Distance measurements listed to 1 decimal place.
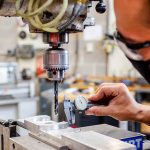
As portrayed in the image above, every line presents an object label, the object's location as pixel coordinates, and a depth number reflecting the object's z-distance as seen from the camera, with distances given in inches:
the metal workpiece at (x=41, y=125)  42.0
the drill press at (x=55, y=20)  37.2
